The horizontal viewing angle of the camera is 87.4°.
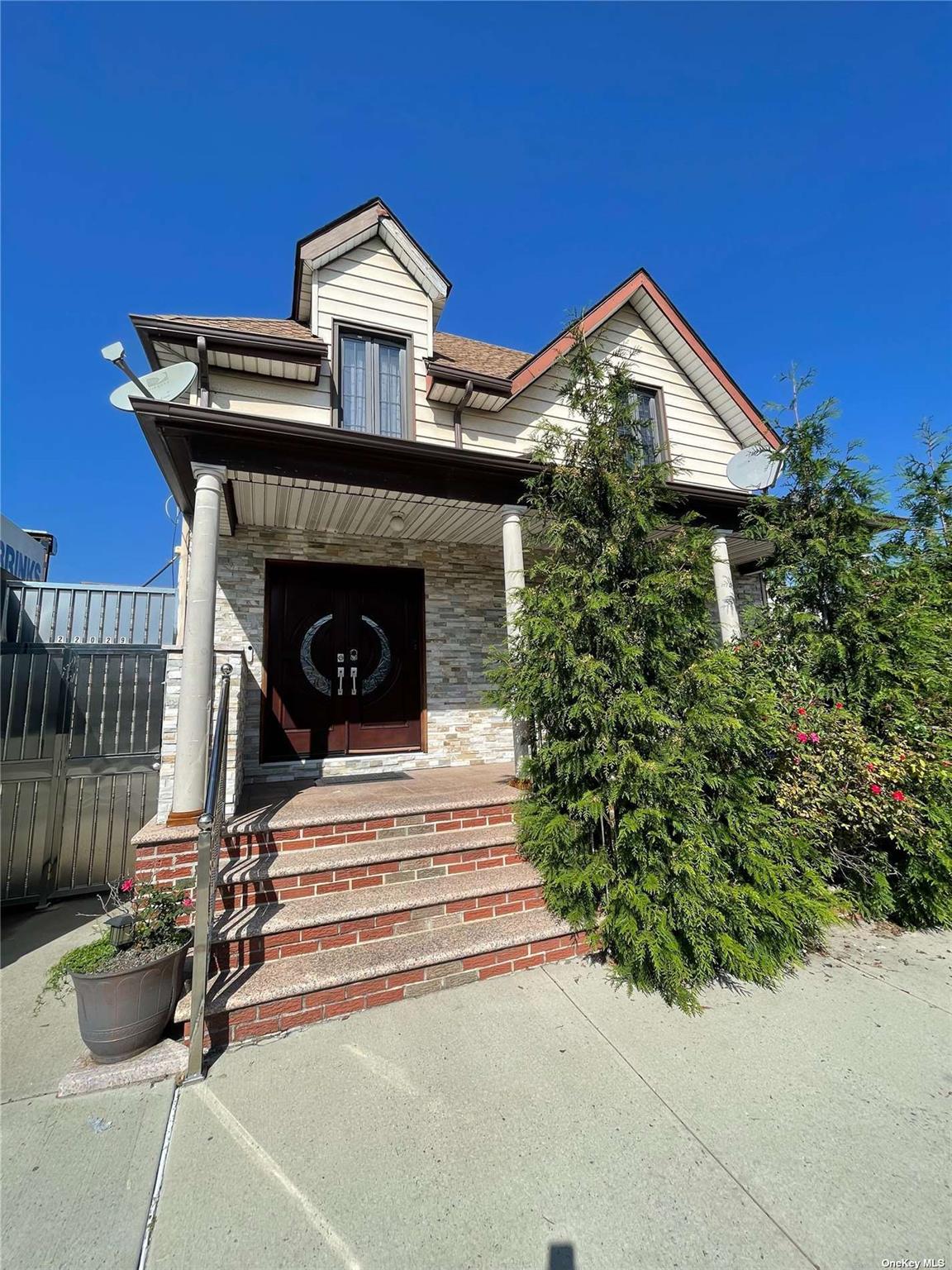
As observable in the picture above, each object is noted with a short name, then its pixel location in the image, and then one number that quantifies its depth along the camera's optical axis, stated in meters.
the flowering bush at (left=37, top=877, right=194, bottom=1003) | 2.38
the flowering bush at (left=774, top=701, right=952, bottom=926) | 3.50
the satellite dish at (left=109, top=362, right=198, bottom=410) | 3.87
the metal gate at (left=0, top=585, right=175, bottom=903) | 4.36
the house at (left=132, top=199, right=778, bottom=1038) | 2.98
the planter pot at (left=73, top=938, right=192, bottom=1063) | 2.27
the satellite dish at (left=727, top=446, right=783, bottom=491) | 5.23
